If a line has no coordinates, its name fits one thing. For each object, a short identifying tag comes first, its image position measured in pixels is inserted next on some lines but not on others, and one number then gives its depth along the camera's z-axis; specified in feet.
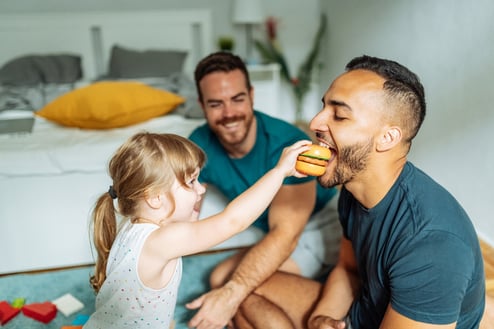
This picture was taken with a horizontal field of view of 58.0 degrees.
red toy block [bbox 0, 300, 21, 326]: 5.83
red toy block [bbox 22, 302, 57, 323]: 5.81
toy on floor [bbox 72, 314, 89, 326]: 5.50
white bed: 6.73
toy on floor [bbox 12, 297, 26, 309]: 6.12
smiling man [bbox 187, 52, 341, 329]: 5.40
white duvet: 6.68
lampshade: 13.34
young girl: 3.57
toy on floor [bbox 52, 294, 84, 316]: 5.99
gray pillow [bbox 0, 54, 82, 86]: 10.59
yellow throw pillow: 7.91
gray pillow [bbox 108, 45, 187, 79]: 11.71
